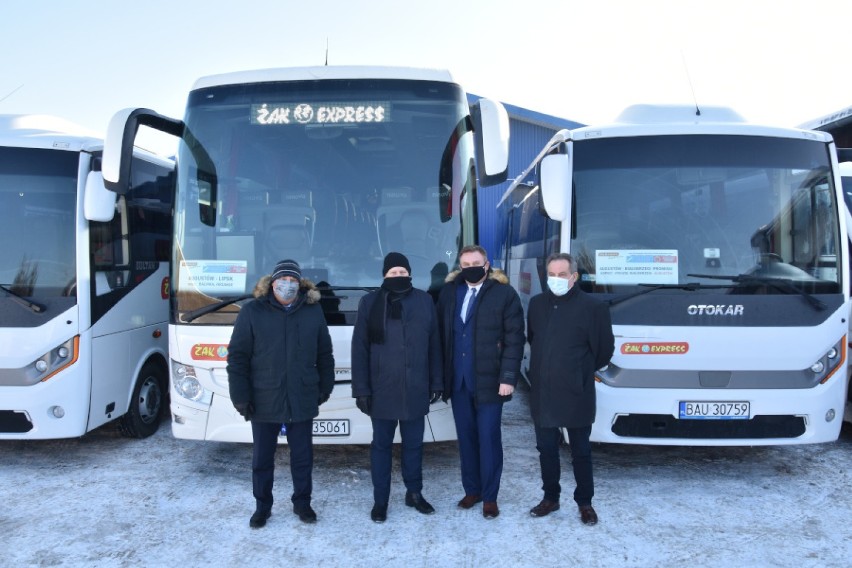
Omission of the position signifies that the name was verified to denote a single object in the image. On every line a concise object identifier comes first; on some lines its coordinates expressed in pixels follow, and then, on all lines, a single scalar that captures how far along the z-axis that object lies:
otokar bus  4.71
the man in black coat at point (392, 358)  4.21
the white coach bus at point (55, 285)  5.07
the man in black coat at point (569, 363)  4.15
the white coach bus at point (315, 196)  4.66
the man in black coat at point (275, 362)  4.07
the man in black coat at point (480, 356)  4.24
